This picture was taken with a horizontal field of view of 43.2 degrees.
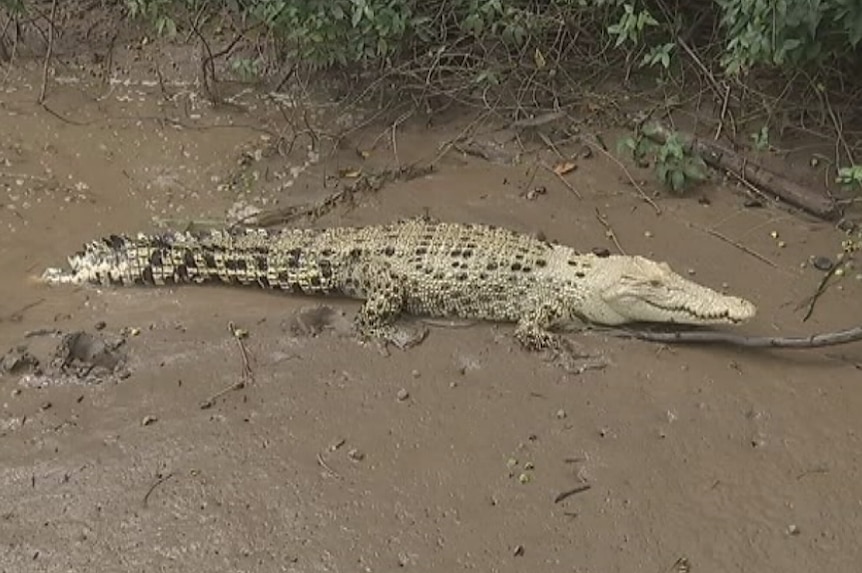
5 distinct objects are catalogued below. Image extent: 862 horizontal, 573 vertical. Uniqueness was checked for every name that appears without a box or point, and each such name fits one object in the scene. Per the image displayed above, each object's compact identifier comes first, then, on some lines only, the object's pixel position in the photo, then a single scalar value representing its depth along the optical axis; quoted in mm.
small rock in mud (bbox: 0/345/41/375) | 4648
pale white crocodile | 4770
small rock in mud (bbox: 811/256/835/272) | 5078
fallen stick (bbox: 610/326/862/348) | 4273
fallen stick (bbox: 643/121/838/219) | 5480
